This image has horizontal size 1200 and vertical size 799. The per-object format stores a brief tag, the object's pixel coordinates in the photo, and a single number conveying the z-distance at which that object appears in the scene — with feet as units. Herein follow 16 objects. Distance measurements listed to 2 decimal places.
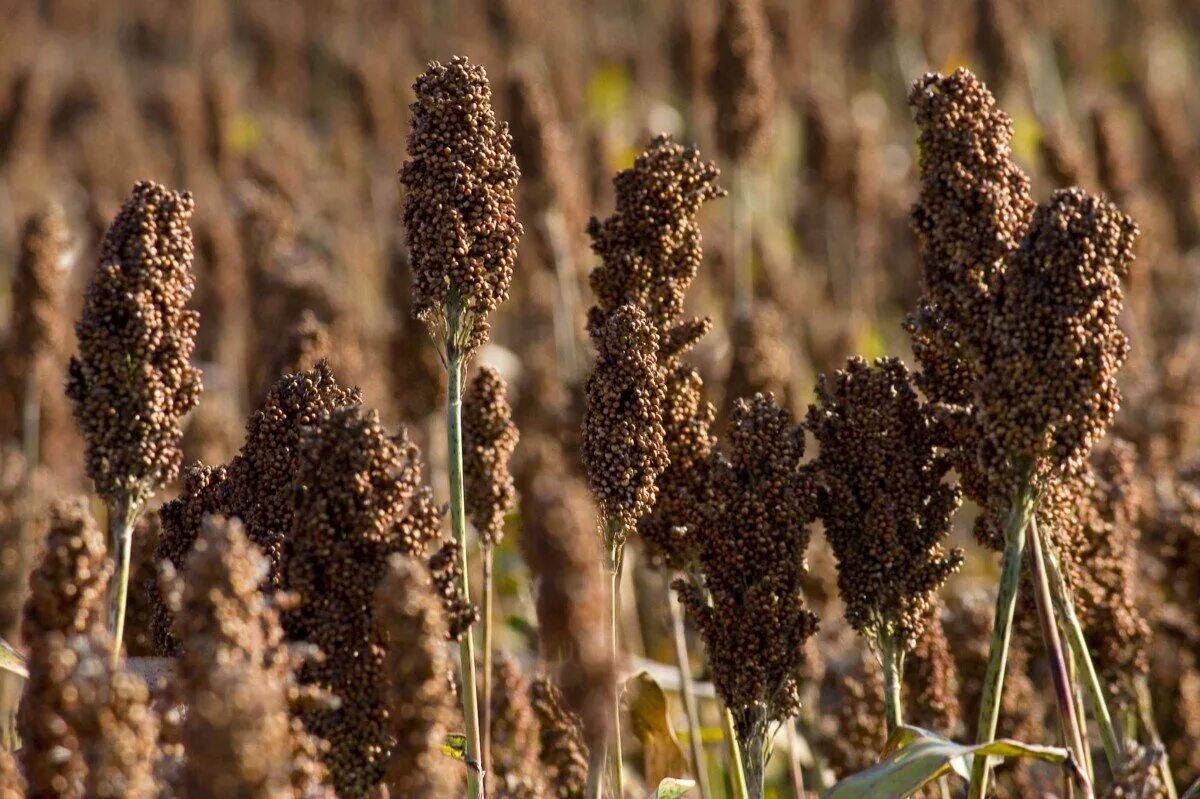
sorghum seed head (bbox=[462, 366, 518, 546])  24.49
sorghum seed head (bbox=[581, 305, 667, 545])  19.90
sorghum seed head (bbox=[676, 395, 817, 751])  20.47
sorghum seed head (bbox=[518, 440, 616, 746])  15.66
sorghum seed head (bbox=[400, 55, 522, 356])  19.34
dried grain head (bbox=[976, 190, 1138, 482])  17.78
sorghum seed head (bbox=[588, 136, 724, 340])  22.71
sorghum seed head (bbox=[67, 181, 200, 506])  19.58
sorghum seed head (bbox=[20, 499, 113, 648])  15.94
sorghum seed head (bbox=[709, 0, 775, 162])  48.01
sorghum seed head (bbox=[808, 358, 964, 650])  20.79
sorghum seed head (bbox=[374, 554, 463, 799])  15.39
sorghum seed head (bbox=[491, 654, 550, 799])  23.38
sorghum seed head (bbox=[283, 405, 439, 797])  17.29
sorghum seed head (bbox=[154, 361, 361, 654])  19.86
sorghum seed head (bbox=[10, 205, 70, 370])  37.81
